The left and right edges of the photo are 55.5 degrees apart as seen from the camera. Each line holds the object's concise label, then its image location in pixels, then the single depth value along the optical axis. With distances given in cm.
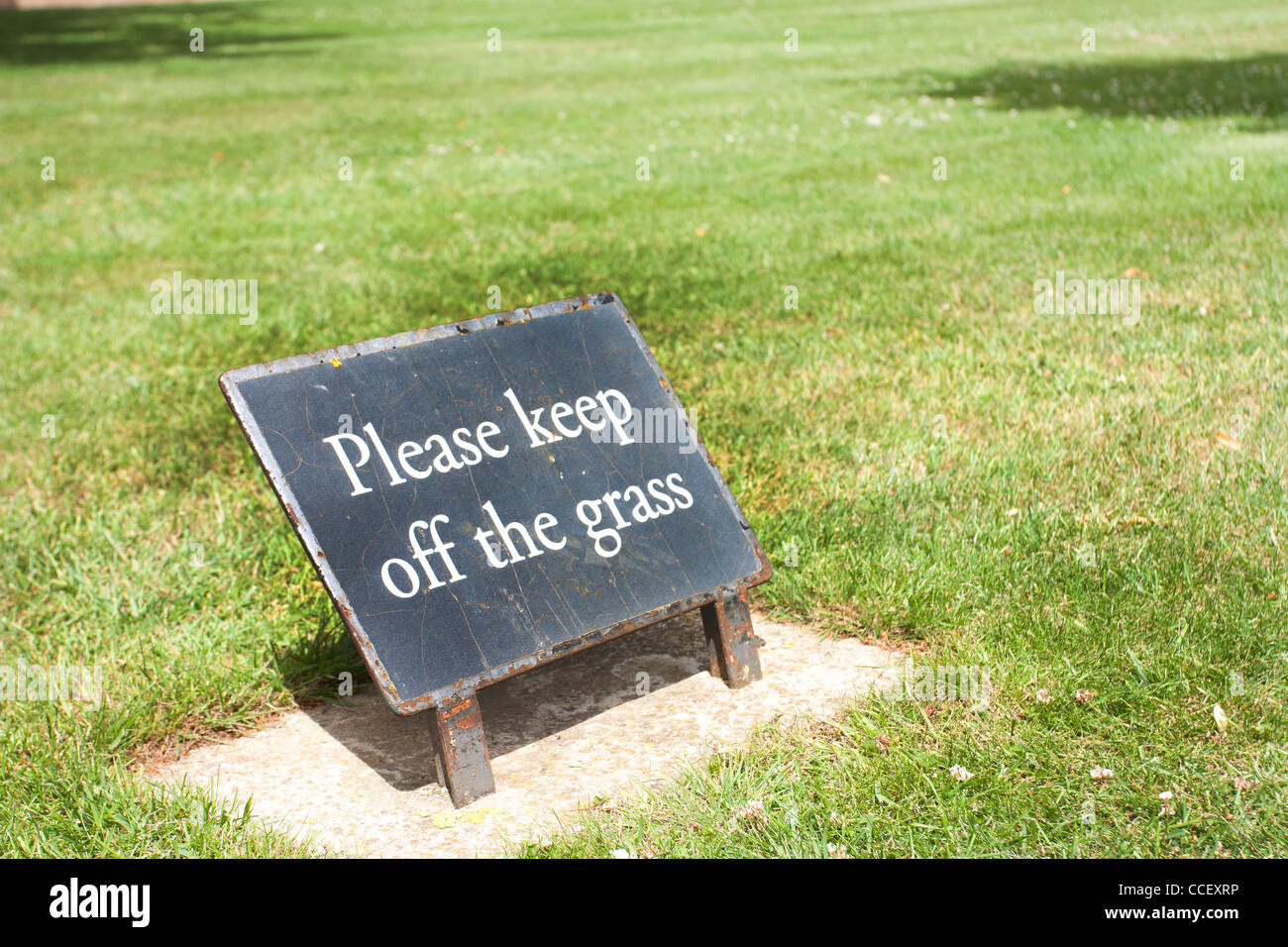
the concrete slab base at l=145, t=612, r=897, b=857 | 274
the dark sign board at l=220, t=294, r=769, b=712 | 281
